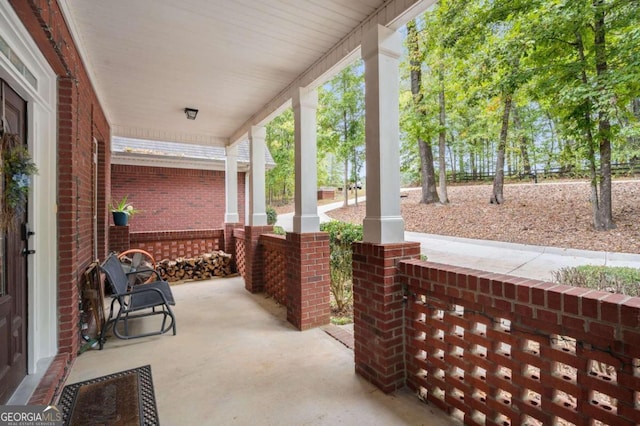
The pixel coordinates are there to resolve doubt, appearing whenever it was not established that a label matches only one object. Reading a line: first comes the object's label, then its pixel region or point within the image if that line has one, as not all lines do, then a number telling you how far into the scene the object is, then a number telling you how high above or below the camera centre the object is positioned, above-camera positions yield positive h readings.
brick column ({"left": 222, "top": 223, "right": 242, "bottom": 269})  6.30 -0.43
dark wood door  1.87 -0.44
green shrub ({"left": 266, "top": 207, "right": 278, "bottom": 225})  10.97 +0.10
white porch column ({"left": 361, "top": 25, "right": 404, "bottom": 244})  2.36 +0.63
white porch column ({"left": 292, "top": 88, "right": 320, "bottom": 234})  3.50 +0.71
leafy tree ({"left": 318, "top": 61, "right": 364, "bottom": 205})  12.89 +4.48
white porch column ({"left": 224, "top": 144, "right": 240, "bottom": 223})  6.43 +0.75
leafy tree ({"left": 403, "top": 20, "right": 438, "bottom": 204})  9.58 +3.32
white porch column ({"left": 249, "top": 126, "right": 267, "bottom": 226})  4.85 +0.65
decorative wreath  1.78 +0.30
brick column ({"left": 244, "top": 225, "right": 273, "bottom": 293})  4.85 -0.67
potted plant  5.43 +0.11
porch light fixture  4.56 +1.63
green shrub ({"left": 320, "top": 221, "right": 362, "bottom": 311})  4.38 -0.68
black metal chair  3.10 -0.86
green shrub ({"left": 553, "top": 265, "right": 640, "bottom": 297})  3.90 -0.90
